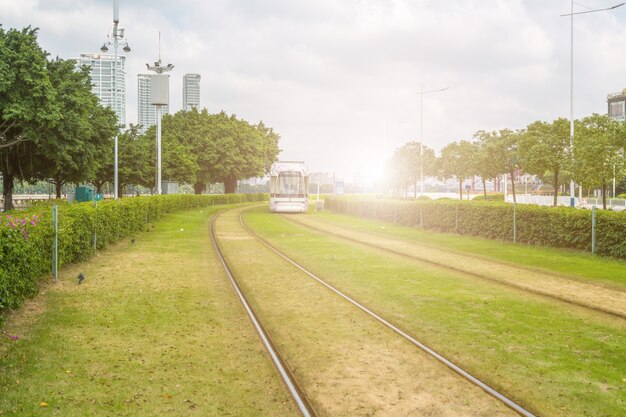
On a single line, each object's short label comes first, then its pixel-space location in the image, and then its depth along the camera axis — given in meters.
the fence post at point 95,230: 16.61
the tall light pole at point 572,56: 42.53
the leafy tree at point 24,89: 27.86
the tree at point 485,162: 61.47
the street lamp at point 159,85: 44.50
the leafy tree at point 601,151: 27.41
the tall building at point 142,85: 71.26
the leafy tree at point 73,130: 31.58
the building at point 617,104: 97.25
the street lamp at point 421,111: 60.33
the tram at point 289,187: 41.59
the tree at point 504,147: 59.44
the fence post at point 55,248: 11.86
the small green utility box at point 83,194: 46.38
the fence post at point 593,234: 17.17
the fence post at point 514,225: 21.03
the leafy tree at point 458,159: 67.19
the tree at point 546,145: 43.19
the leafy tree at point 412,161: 80.98
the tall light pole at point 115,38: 31.70
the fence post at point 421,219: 29.48
